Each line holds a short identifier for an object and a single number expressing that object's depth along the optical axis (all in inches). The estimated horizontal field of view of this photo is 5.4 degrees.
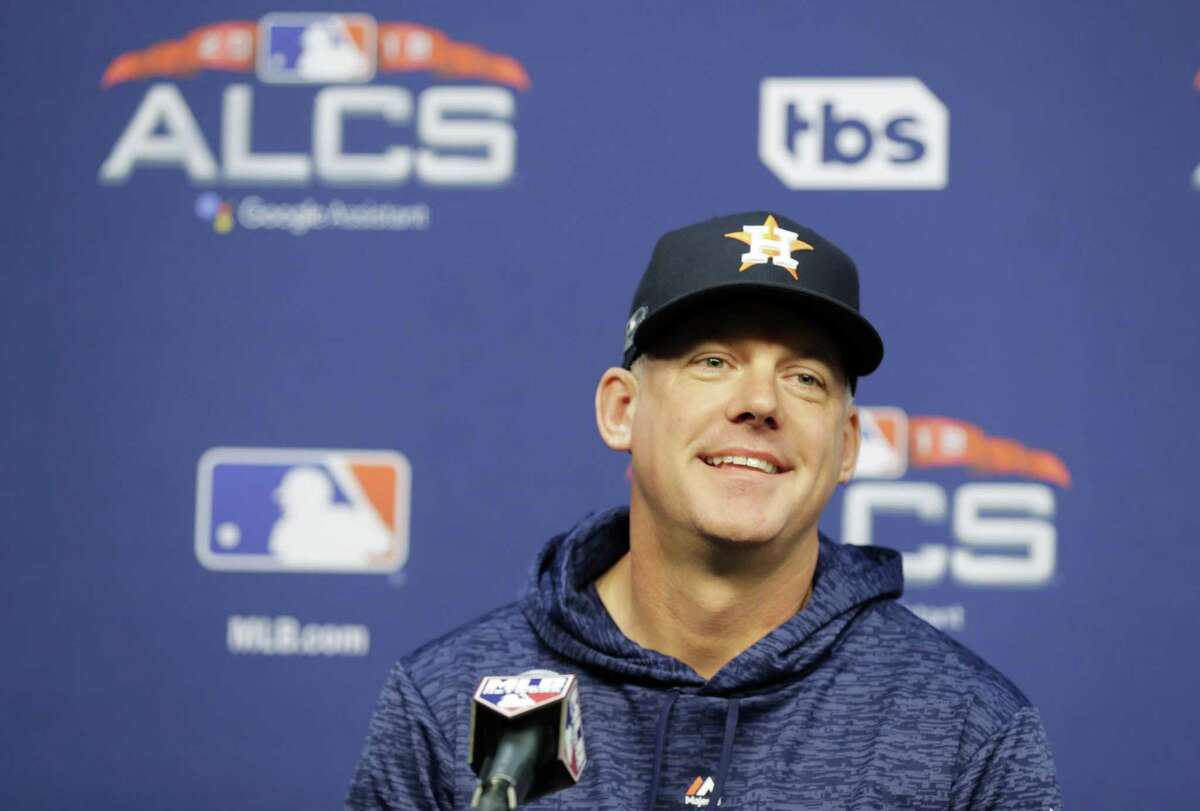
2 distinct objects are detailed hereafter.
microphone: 306.7
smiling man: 317.2
